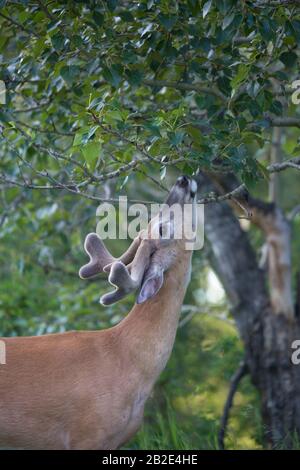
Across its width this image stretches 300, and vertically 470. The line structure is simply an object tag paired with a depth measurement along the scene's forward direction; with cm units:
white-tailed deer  942
